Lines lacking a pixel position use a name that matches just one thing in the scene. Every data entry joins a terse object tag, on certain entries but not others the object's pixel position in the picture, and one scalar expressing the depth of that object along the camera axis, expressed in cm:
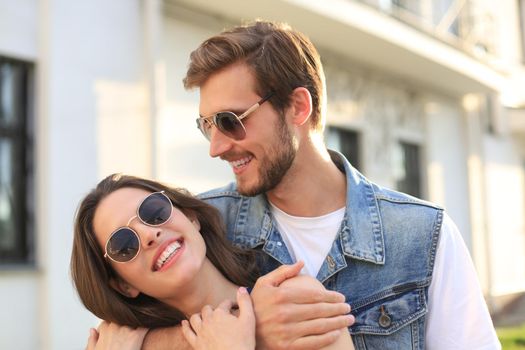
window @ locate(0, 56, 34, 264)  651
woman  244
